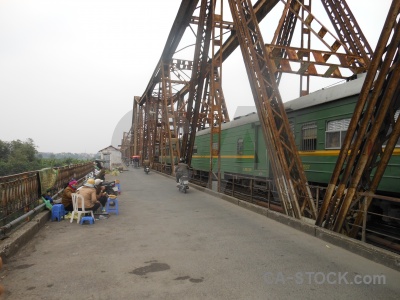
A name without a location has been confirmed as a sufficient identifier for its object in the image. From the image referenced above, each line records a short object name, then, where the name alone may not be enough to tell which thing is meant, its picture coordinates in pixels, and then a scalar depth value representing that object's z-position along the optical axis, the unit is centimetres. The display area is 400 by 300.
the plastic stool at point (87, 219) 737
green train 743
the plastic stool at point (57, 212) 780
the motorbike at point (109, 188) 1050
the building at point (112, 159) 3482
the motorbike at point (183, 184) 1370
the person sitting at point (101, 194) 871
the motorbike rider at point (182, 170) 1401
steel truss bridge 510
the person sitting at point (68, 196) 792
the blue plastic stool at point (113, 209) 874
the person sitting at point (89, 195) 759
